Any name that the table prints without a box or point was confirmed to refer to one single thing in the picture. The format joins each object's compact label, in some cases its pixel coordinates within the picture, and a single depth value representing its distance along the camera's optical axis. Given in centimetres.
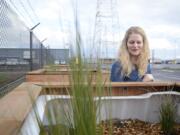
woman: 135
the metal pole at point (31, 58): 327
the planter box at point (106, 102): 59
